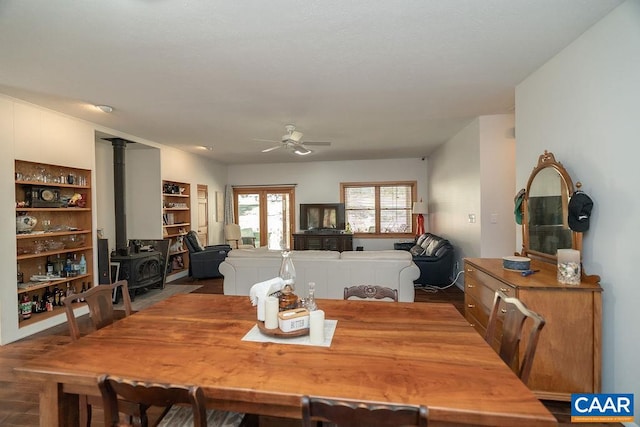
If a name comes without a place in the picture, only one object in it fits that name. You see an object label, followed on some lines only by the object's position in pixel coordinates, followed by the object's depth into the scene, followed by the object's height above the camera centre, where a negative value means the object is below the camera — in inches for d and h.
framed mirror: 97.1 -1.6
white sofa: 144.7 -28.6
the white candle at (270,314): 61.2 -20.3
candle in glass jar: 85.3 -16.6
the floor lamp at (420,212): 289.6 -2.4
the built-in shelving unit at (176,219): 248.7 -5.3
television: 321.4 -5.5
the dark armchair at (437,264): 205.8 -36.3
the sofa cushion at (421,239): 253.1 -24.7
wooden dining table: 40.7 -24.4
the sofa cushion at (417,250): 234.6 -32.0
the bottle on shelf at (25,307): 144.6 -43.0
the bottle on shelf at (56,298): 161.1 -43.2
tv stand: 308.8 -29.3
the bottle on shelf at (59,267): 164.7 -27.7
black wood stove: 194.7 -19.9
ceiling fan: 181.6 +42.7
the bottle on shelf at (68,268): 166.7 -28.6
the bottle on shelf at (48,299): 156.7 -42.7
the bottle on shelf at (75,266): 169.2 -28.1
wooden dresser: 81.5 -34.6
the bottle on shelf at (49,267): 160.7 -27.2
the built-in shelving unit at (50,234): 147.6 -9.7
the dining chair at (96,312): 61.7 -22.8
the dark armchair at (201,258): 243.2 -36.1
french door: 342.3 -2.1
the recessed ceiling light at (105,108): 147.5 +51.1
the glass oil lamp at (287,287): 64.9 -16.1
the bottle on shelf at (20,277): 146.6 -29.1
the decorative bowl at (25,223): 144.7 -3.7
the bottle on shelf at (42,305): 154.6 -45.3
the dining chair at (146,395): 39.6 -24.0
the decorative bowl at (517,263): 101.7 -18.3
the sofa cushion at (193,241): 243.6 -22.2
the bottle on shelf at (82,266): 171.9 -28.5
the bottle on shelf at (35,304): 151.0 -43.6
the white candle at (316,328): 57.3 -21.6
